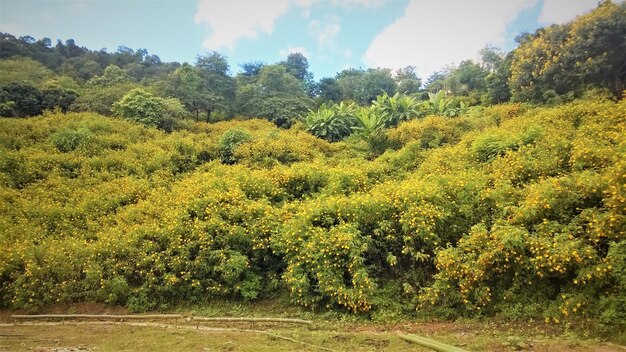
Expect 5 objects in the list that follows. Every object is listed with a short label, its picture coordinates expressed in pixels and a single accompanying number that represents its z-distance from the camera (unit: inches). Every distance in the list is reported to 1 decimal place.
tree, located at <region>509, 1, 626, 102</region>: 385.7
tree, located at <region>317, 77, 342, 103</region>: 946.7
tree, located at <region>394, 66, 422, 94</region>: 1034.7
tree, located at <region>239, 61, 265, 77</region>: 1007.0
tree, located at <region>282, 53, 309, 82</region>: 1070.2
